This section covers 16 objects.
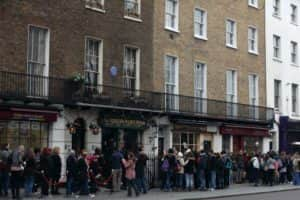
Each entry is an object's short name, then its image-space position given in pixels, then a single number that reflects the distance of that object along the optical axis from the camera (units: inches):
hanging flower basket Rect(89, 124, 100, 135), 1082.7
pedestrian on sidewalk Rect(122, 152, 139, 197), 921.5
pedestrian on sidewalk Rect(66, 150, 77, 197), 879.7
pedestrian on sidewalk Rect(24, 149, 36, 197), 838.5
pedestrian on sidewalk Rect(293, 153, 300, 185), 1332.4
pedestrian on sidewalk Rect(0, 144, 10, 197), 841.5
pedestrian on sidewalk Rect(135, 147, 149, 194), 946.1
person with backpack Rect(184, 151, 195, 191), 1061.8
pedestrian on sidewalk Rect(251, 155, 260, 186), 1269.7
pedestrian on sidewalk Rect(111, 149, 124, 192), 938.9
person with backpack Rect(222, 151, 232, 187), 1174.6
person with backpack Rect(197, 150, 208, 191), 1076.5
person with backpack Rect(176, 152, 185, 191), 1046.4
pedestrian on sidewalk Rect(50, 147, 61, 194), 879.1
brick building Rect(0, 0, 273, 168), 992.2
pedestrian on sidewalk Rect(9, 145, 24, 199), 825.5
